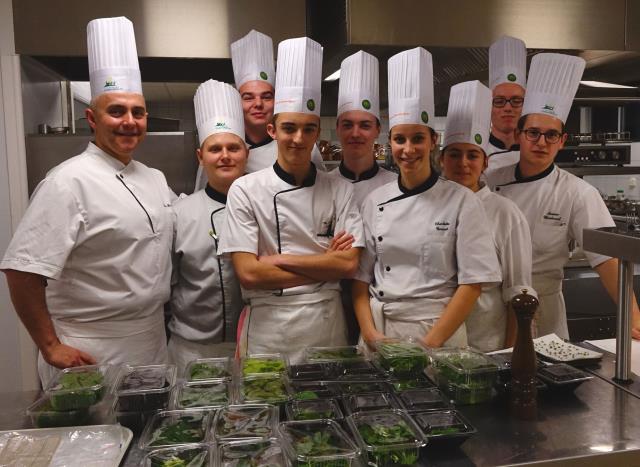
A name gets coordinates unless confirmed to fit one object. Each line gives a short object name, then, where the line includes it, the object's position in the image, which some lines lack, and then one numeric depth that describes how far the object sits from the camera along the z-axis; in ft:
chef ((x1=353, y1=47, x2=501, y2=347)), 6.33
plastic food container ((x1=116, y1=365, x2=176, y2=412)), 3.98
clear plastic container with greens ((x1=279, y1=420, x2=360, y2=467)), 3.24
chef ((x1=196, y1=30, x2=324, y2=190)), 7.90
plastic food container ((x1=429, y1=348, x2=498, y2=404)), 4.31
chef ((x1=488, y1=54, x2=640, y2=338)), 7.95
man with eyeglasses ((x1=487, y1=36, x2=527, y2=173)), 8.68
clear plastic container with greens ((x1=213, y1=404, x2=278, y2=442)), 3.53
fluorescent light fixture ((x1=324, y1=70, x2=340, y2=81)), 9.86
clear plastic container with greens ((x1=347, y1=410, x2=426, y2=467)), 3.41
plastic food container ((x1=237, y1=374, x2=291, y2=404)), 4.05
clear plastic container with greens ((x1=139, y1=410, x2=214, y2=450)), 3.49
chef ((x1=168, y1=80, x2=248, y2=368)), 7.03
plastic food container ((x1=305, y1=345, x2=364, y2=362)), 4.90
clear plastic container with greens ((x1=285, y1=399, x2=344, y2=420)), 3.81
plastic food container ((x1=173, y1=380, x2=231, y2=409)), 4.01
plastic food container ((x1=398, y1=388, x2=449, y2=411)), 4.00
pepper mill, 4.06
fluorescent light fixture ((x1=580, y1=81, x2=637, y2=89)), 10.88
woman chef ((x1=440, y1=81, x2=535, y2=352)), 6.97
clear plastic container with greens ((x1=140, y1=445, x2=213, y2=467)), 3.27
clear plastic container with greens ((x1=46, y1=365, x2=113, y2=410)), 3.96
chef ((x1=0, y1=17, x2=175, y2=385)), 5.86
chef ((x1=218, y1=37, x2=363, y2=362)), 6.30
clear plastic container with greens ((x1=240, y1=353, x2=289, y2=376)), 4.59
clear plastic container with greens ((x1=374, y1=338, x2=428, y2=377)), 4.65
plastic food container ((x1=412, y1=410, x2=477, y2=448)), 3.57
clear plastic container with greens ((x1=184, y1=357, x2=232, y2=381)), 4.47
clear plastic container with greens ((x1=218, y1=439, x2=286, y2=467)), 3.31
